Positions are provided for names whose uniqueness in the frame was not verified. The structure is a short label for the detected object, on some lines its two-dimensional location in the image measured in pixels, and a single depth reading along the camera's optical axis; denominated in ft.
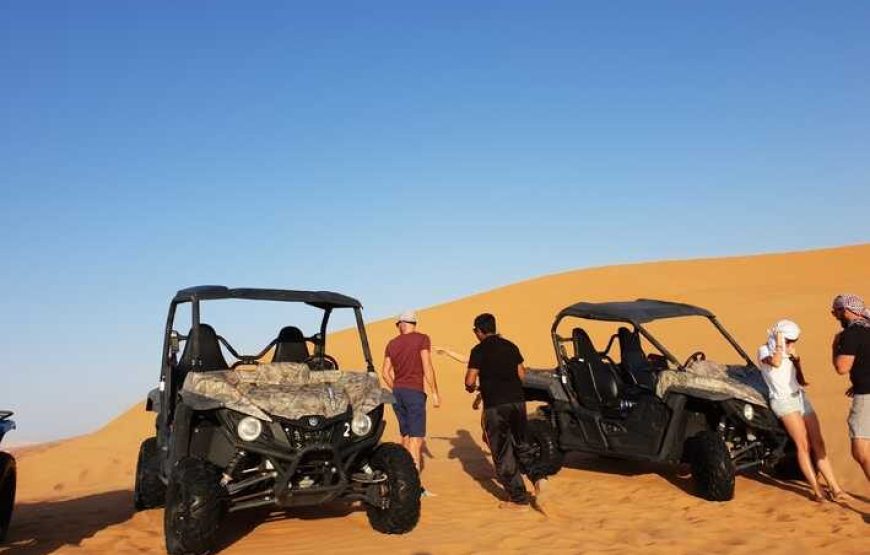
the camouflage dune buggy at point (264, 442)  19.36
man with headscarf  21.47
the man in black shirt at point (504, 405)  24.98
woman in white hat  23.95
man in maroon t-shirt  28.58
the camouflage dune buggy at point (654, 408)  25.43
